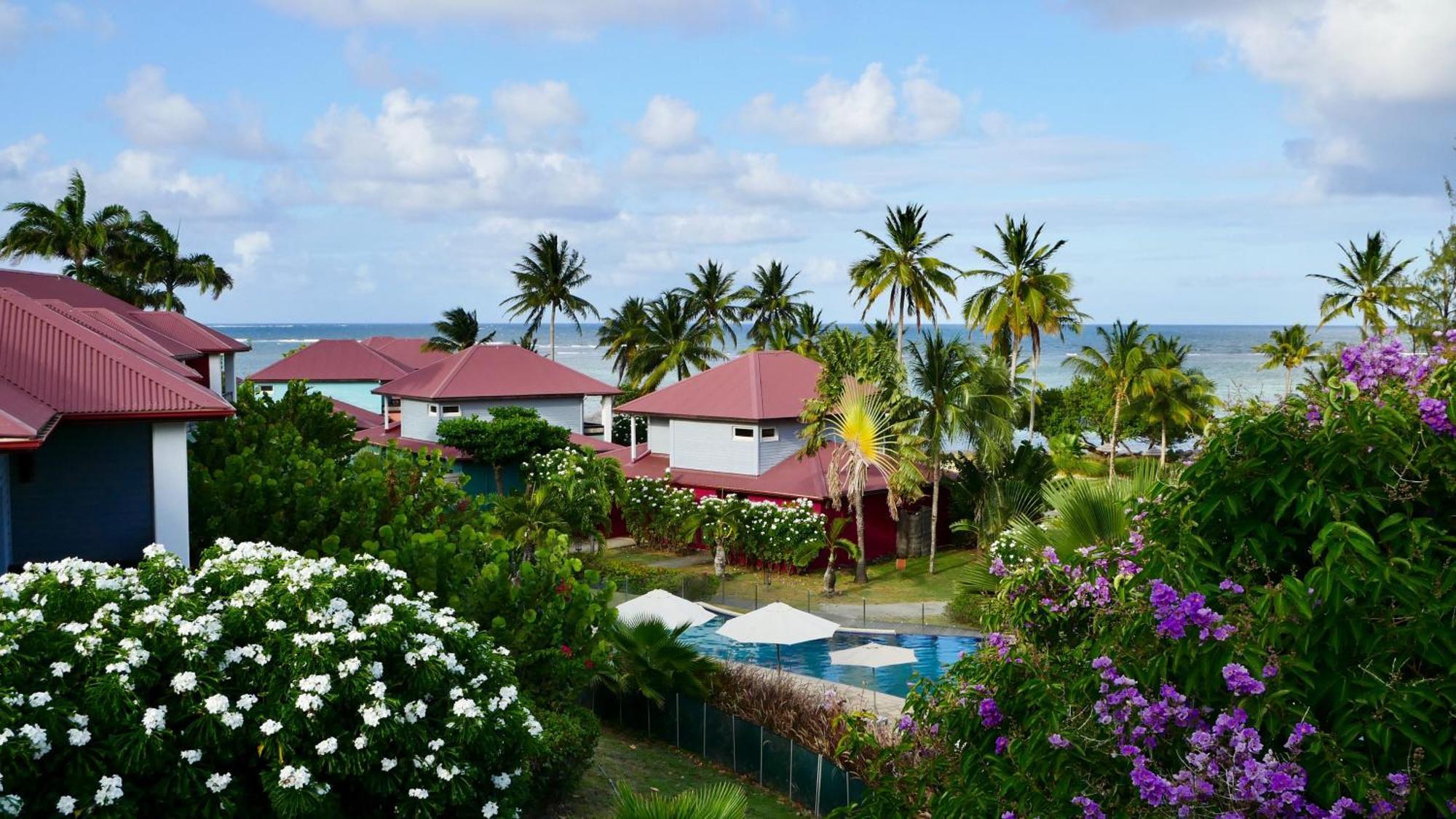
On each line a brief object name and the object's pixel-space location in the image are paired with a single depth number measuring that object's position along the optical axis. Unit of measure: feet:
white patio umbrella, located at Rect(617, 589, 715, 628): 80.33
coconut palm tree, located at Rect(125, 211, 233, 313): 191.72
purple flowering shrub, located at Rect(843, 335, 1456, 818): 17.87
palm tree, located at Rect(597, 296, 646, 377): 216.33
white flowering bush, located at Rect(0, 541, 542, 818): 28.60
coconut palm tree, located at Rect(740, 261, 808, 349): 242.58
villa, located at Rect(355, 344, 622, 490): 163.63
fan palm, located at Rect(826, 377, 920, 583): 117.60
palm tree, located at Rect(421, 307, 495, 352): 249.96
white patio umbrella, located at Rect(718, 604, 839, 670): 80.23
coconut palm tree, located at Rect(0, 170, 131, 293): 171.73
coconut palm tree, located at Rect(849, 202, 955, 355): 178.40
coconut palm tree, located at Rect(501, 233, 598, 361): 250.98
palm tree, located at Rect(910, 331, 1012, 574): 121.19
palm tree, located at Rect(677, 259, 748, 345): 232.12
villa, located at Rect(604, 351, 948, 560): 134.51
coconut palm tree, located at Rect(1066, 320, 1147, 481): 179.63
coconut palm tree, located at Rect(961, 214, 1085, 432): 183.52
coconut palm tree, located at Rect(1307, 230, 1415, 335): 196.65
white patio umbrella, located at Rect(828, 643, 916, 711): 78.28
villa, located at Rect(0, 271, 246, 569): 50.57
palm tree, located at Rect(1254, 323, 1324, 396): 220.23
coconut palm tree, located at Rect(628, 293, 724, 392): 202.69
